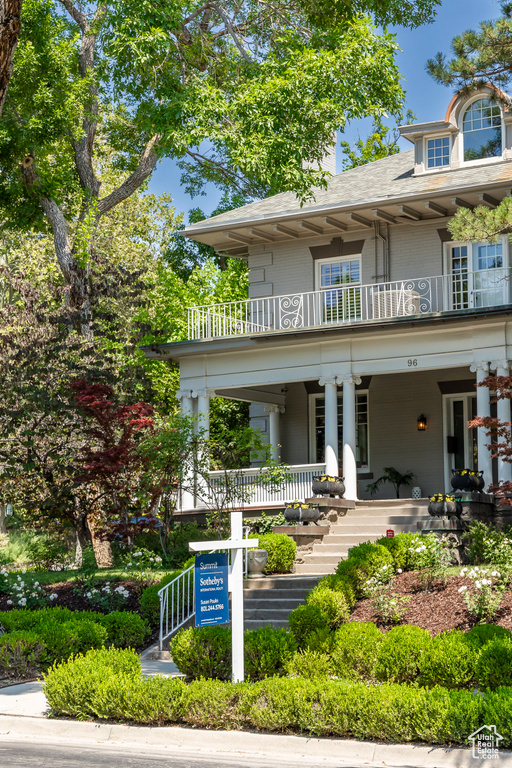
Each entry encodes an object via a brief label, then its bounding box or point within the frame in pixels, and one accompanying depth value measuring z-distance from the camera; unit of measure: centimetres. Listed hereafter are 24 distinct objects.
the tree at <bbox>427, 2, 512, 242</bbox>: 1124
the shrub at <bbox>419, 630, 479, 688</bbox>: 867
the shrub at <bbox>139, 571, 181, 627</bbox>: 1325
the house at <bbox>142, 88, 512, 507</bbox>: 1945
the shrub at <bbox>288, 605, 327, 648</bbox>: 1040
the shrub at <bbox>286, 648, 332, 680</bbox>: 936
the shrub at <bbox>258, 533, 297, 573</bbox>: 1498
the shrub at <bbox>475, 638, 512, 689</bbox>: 842
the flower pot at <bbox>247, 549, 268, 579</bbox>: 1457
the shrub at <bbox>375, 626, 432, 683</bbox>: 898
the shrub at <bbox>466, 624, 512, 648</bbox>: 904
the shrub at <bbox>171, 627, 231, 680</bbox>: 997
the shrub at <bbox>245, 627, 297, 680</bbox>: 968
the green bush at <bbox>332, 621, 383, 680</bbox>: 932
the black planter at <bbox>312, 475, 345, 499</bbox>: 1828
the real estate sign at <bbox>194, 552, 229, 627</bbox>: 899
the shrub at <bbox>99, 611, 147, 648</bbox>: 1222
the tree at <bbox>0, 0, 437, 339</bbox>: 1725
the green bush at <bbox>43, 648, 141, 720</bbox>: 889
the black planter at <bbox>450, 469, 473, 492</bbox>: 1662
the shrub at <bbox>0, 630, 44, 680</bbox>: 1105
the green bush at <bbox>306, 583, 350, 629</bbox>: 1133
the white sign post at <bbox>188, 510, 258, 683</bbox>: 913
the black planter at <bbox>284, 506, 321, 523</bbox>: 1675
